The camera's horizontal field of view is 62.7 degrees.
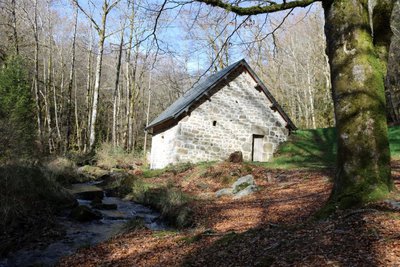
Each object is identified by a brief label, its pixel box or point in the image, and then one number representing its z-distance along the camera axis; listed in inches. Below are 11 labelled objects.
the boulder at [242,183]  461.4
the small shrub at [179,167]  650.2
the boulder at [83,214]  358.0
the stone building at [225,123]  717.3
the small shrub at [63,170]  539.5
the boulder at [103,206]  423.4
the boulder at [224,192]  453.4
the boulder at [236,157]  650.8
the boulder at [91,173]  641.0
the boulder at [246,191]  432.1
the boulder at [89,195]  474.0
